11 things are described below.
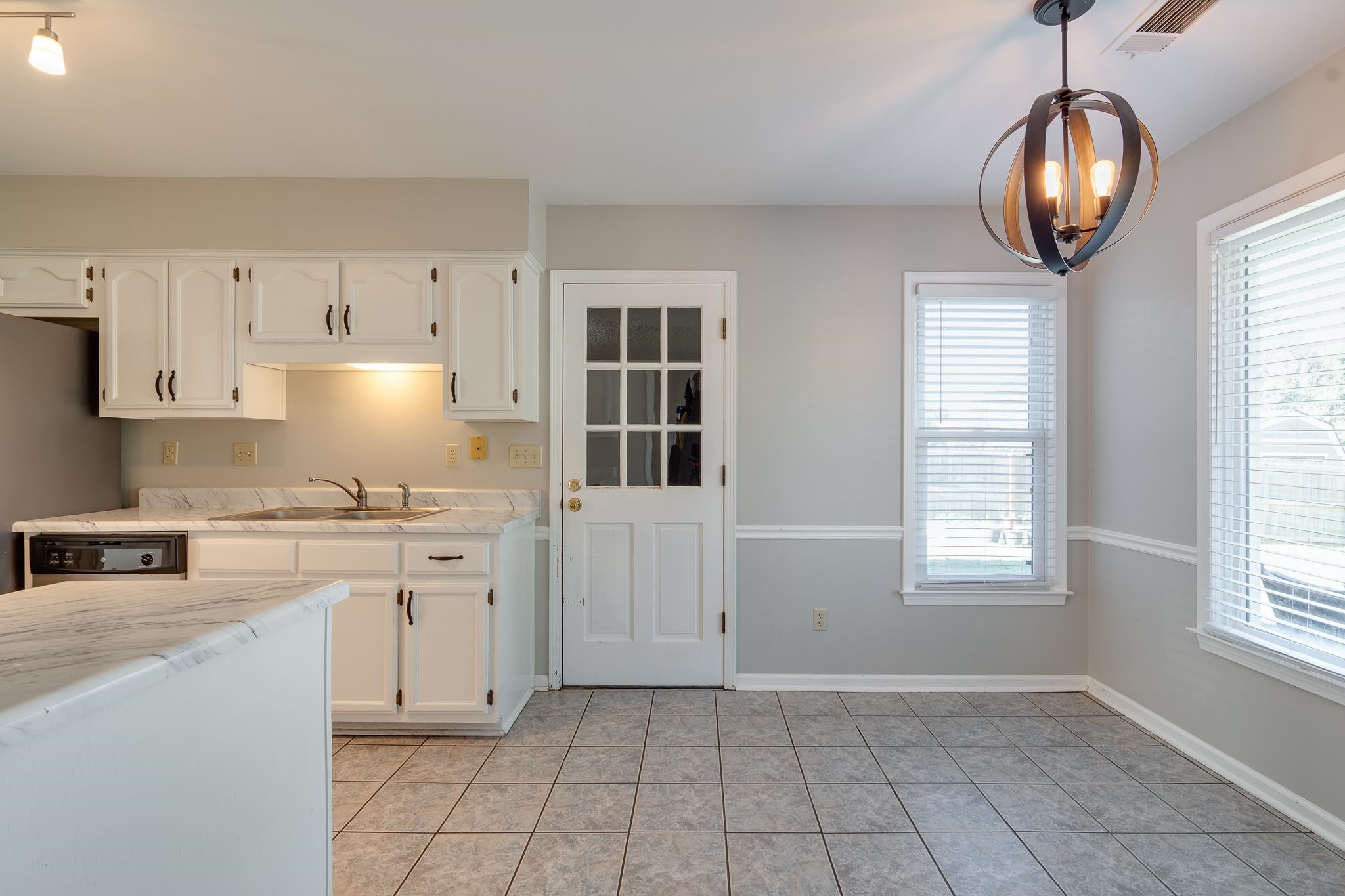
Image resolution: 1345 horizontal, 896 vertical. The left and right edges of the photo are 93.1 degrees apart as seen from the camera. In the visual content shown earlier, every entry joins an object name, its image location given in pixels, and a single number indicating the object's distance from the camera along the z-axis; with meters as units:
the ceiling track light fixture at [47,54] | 1.67
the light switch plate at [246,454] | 3.15
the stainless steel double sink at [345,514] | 2.97
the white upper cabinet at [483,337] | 2.88
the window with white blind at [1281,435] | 2.04
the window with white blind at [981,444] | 3.20
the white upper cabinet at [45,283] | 2.84
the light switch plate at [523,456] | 3.19
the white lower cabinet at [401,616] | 2.60
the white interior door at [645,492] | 3.21
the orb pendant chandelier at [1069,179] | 1.53
